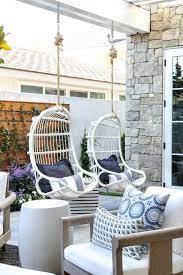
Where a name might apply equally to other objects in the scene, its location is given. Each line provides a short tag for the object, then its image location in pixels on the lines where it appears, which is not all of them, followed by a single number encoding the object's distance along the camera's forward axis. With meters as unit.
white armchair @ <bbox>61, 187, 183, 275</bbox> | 2.36
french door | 6.77
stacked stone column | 6.82
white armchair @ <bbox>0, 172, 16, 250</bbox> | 3.41
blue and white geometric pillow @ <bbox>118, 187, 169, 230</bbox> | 2.66
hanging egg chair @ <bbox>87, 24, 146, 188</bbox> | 5.71
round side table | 3.26
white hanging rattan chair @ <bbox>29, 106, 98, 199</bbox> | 4.82
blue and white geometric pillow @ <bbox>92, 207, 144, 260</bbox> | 2.59
